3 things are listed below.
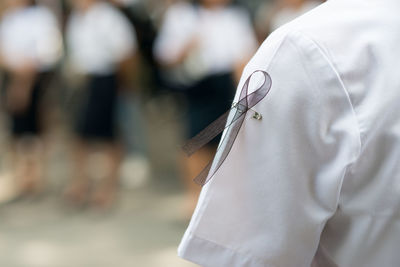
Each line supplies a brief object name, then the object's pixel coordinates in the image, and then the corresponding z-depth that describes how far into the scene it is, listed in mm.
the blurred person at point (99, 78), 7706
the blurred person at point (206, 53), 6825
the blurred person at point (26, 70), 8356
